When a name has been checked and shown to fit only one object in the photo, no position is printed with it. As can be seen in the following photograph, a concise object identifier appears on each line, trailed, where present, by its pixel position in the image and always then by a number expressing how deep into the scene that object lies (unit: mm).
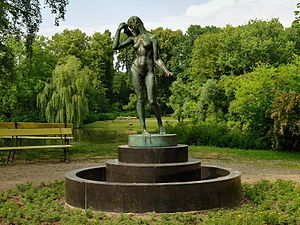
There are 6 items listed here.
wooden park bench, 12719
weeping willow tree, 30000
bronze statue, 7883
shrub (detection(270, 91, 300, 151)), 15898
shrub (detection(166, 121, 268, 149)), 18766
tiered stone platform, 5996
